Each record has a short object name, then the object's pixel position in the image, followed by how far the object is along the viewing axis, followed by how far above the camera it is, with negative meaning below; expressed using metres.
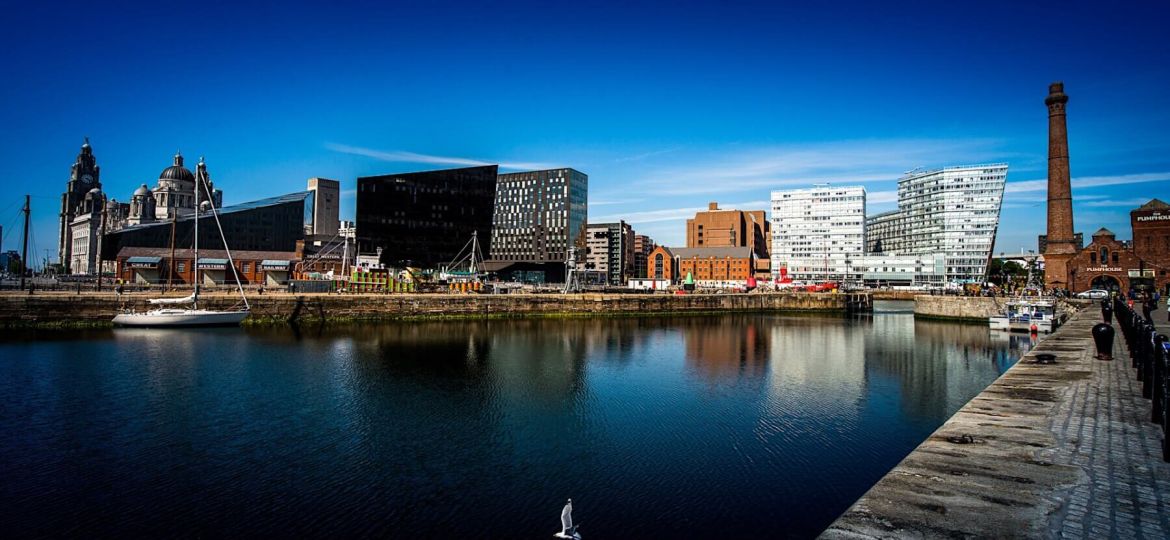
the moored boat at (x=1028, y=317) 51.69 -2.89
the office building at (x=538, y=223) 121.94 +13.26
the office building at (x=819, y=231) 150.88 +14.30
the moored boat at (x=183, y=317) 46.47 -2.86
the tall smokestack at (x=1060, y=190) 72.25 +12.06
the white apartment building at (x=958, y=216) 132.12 +16.50
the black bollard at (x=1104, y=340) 20.52 -1.90
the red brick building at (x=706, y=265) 150.12 +5.10
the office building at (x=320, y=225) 193.38 +19.30
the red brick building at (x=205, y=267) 78.50 +2.14
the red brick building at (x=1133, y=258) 69.38 +3.48
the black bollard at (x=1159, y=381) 10.52 -1.84
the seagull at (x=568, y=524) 9.51 -3.96
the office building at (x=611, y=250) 173.12 +10.28
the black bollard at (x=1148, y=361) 13.52 -1.80
